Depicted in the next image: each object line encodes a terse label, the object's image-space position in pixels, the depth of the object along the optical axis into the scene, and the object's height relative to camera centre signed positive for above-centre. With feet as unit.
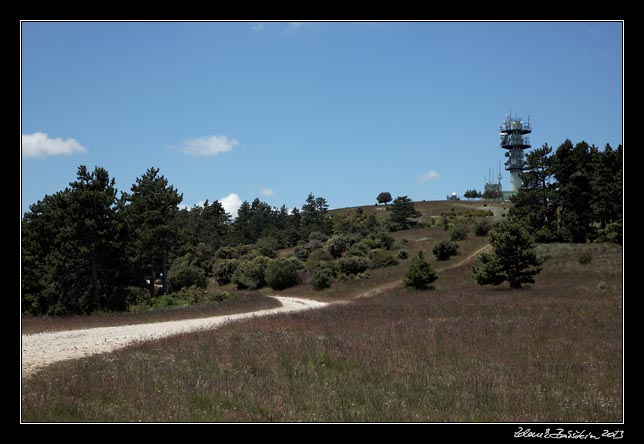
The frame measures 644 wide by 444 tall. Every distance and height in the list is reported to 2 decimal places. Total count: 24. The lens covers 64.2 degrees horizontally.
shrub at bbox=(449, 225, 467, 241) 237.66 -2.33
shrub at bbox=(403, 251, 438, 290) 130.41 -11.63
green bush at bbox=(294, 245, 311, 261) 244.55 -10.43
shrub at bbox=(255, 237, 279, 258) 249.75 -7.95
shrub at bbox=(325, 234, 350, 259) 228.84 -7.02
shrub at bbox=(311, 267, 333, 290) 157.79 -15.52
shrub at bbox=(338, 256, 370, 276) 185.88 -12.96
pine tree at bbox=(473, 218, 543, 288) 118.11 -6.82
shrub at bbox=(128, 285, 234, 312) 115.30 -15.73
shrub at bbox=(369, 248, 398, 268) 194.80 -11.53
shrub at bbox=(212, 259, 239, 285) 221.87 -17.45
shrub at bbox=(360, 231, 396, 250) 239.50 -5.69
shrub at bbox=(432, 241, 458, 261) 199.00 -8.18
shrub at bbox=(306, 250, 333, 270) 213.13 -11.95
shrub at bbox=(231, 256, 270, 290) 189.78 -16.11
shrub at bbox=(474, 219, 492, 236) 240.53 -0.12
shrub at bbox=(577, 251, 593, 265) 152.97 -9.17
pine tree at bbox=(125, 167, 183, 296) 141.08 +2.47
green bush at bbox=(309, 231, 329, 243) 282.75 -3.33
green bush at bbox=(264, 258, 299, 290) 175.11 -15.01
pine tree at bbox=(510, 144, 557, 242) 194.08 +11.93
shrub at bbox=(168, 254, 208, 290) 184.24 -16.00
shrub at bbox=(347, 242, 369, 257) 214.65 -8.45
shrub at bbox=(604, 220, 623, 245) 172.96 -1.66
